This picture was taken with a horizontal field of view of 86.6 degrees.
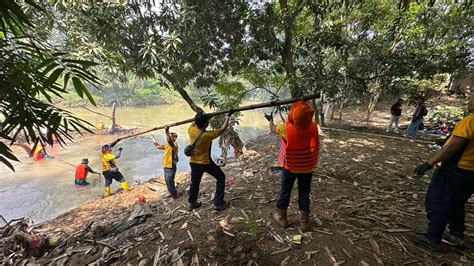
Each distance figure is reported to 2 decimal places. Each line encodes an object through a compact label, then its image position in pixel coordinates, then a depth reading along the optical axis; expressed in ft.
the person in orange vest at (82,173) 28.32
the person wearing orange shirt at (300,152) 9.36
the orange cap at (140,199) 21.25
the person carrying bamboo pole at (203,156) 12.84
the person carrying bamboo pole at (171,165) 20.21
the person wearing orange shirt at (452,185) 8.36
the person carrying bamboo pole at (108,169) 24.73
